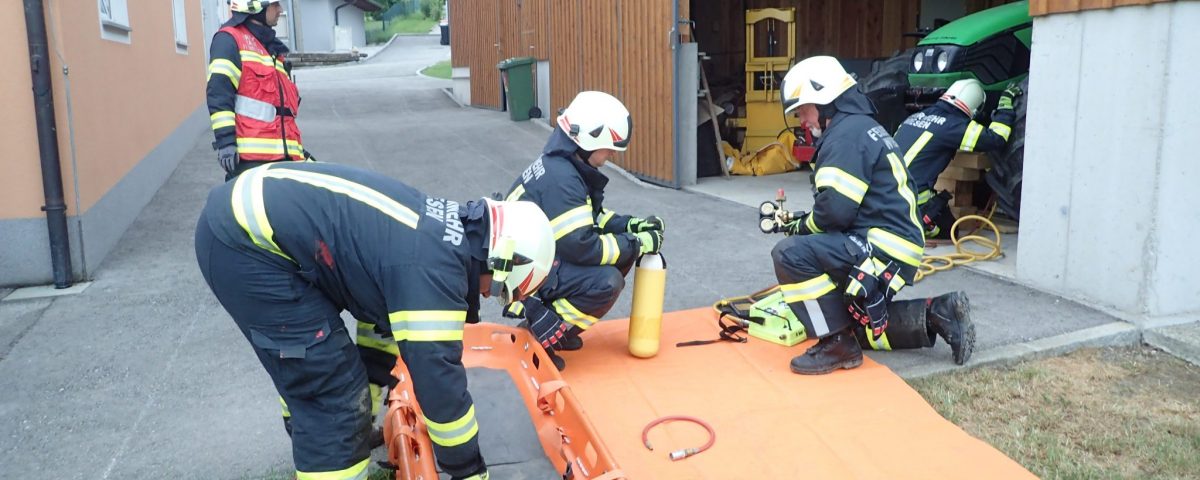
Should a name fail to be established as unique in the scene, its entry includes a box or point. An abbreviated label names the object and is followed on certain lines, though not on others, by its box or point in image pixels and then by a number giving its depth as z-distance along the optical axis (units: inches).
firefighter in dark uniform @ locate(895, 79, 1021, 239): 280.2
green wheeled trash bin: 613.3
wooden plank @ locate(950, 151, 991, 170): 303.4
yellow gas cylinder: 191.9
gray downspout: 245.1
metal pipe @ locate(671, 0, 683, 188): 384.8
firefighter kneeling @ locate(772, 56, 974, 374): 181.6
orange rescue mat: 146.2
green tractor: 300.0
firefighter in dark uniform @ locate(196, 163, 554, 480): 108.3
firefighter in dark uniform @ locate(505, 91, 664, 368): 178.5
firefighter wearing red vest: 231.0
